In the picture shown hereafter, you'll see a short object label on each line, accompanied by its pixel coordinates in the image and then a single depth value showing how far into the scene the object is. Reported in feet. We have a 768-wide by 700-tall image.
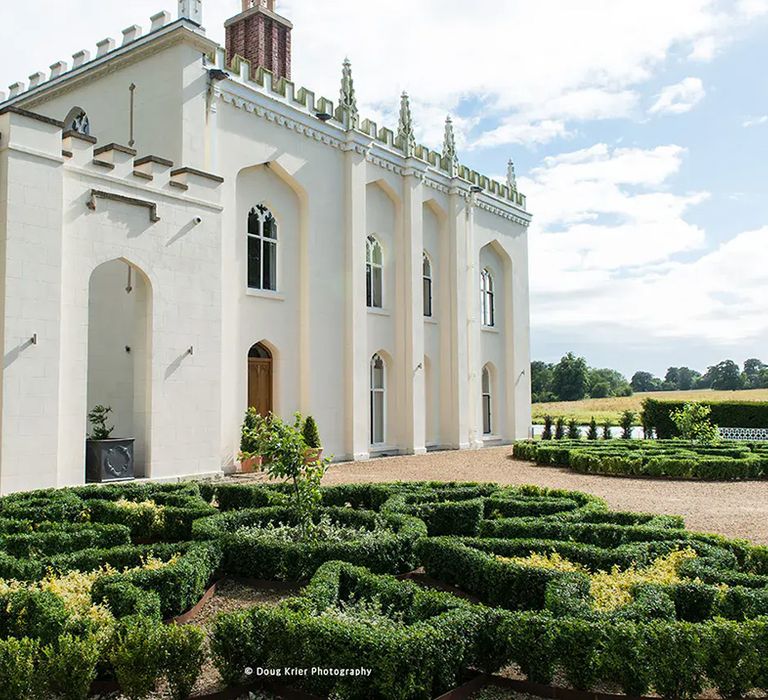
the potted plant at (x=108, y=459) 45.88
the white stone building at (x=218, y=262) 43.01
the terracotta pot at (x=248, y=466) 56.70
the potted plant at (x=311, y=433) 60.03
